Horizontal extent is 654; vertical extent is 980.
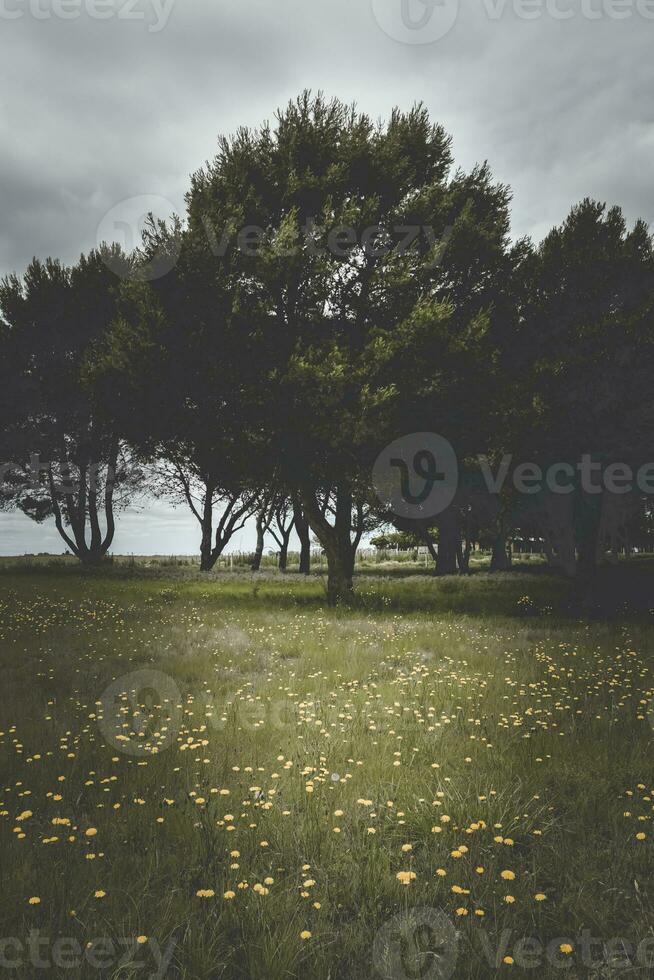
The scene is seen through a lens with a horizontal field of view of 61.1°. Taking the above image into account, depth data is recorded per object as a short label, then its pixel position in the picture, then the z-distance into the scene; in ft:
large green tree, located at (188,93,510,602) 59.67
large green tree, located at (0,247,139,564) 109.81
